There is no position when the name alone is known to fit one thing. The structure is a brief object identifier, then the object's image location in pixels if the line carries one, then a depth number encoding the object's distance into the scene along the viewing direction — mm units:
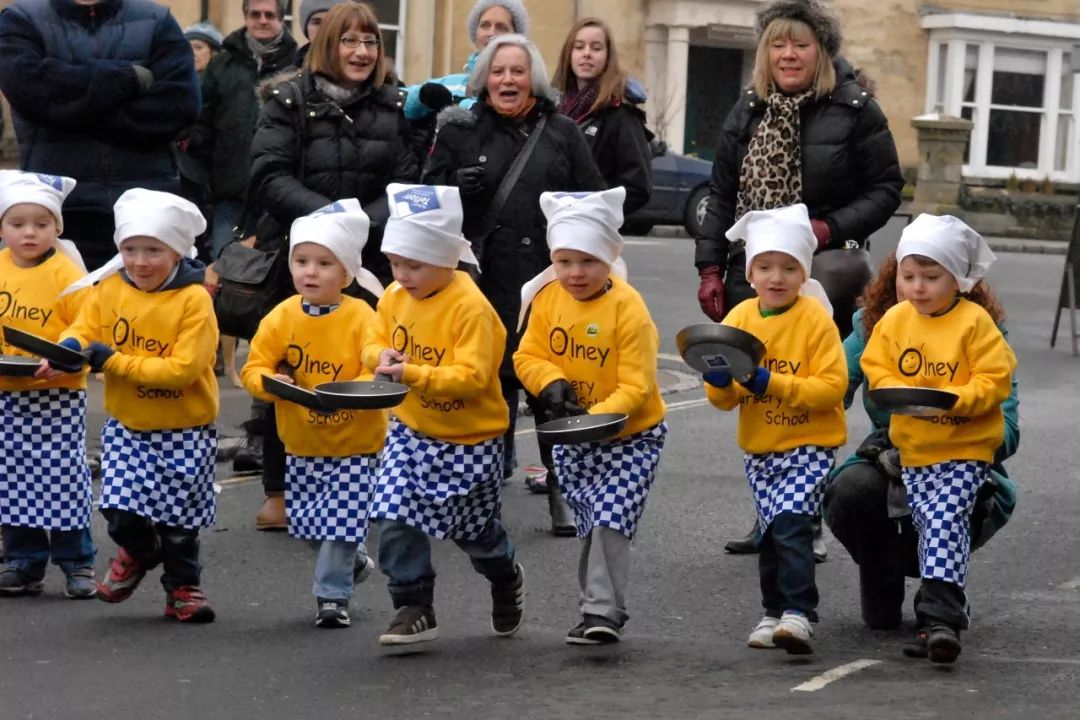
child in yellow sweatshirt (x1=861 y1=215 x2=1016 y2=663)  10436
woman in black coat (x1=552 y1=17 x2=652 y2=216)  14634
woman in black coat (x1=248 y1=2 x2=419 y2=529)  13910
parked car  45579
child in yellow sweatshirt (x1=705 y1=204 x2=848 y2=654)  10715
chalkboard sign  26753
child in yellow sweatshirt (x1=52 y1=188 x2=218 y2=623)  11389
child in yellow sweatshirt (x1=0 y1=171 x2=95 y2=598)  12036
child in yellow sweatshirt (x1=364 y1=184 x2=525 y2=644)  10728
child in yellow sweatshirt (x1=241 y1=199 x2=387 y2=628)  11452
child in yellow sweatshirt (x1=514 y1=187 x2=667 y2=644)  10779
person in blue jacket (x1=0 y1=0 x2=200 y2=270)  14202
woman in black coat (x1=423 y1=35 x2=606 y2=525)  13681
